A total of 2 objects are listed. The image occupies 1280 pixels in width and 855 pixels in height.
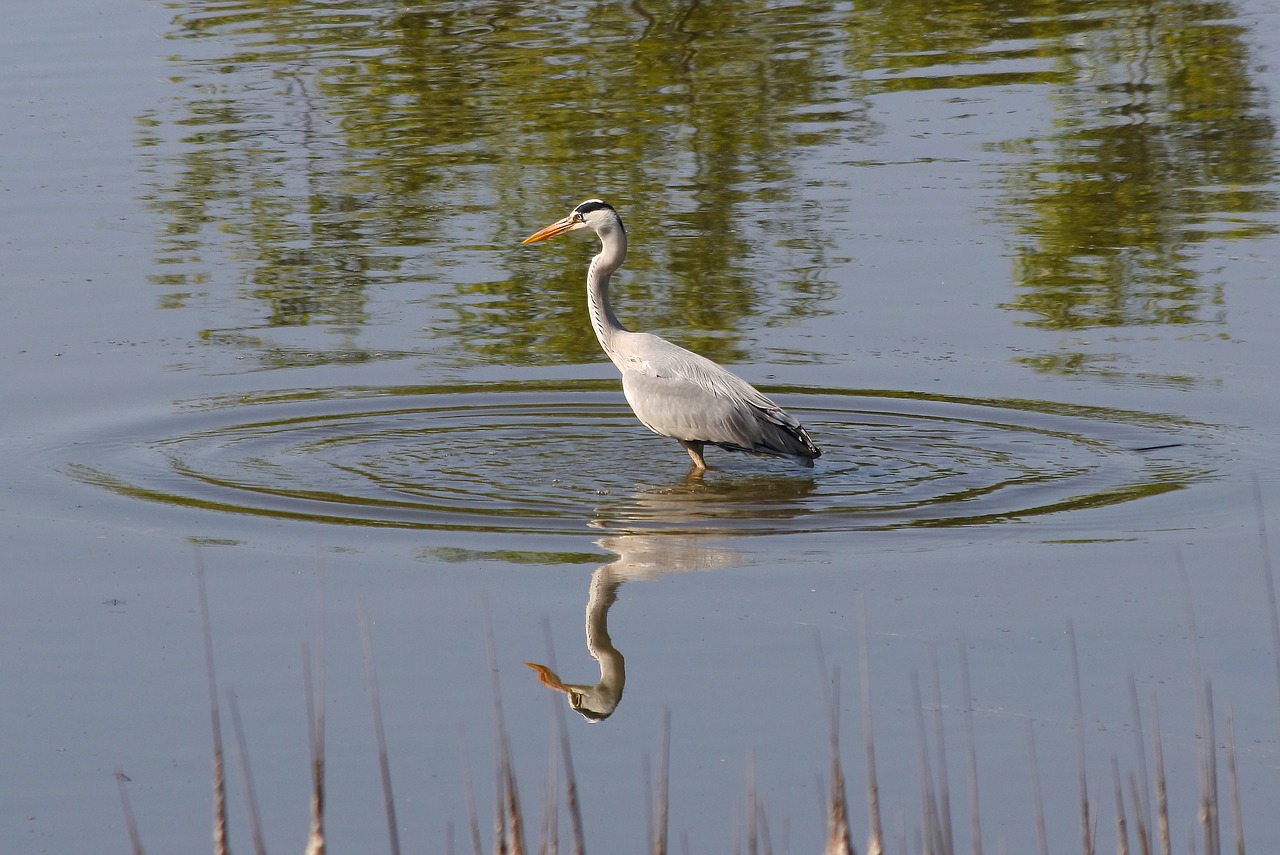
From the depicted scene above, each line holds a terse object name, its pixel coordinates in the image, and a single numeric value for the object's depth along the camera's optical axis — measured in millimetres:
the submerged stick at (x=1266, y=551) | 16358
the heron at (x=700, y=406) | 22031
